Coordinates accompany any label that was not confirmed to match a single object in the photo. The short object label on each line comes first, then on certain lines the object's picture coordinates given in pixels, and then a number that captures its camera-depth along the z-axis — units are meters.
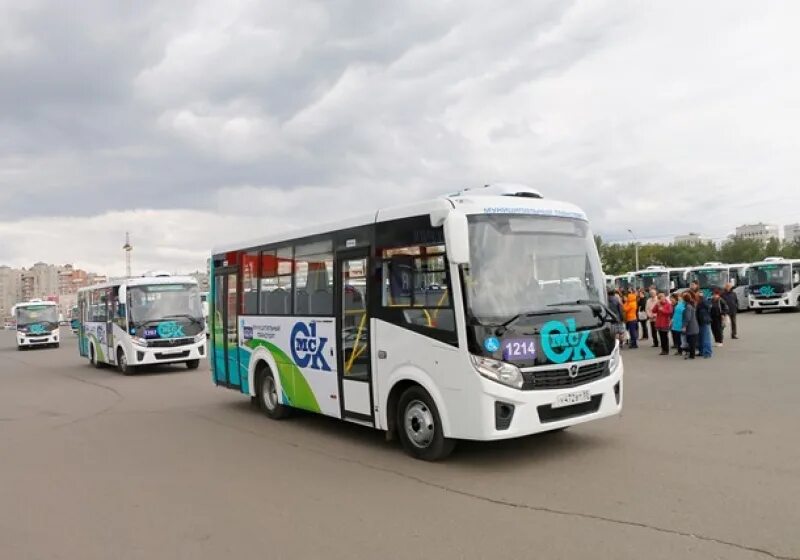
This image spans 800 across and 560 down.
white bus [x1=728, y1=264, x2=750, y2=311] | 37.88
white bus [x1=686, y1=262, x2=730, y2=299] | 37.81
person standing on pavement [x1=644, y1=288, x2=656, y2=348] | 19.03
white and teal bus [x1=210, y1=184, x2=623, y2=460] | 6.82
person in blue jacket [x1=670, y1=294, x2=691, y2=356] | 16.45
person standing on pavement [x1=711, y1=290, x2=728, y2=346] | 18.52
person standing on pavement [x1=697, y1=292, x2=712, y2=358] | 16.16
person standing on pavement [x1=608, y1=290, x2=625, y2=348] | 17.03
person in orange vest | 19.95
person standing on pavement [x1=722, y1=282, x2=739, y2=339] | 20.47
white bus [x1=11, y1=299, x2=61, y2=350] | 36.81
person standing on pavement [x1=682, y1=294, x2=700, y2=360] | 16.11
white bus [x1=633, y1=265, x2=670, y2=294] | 39.16
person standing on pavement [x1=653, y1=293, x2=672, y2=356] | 17.81
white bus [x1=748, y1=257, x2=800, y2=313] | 33.84
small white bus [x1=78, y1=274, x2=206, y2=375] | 18.95
